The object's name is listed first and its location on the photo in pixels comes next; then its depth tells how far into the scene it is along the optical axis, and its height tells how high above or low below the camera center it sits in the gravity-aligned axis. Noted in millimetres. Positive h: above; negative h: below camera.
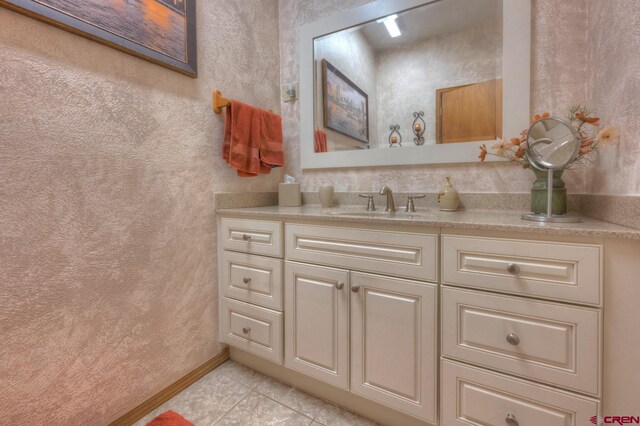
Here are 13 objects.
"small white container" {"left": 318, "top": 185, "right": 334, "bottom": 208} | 1604 +40
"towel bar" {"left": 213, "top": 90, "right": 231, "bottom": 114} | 1447 +531
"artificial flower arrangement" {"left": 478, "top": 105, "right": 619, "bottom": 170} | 858 +214
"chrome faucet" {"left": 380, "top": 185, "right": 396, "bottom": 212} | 1371 +21
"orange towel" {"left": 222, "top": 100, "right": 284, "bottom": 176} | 1451 +353
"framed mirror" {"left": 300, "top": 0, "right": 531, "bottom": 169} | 1267 +637
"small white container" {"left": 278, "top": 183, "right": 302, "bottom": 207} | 1691 +46
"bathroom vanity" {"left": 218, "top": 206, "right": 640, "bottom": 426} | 756 -377
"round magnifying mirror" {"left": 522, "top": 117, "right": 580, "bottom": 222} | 906 +176
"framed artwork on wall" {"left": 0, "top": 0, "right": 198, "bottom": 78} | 894 +671
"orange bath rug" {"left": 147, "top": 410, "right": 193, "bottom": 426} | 1084 -863
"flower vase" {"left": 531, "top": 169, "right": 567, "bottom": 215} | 981 +18
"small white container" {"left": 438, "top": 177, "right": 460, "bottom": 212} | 1294 +8
